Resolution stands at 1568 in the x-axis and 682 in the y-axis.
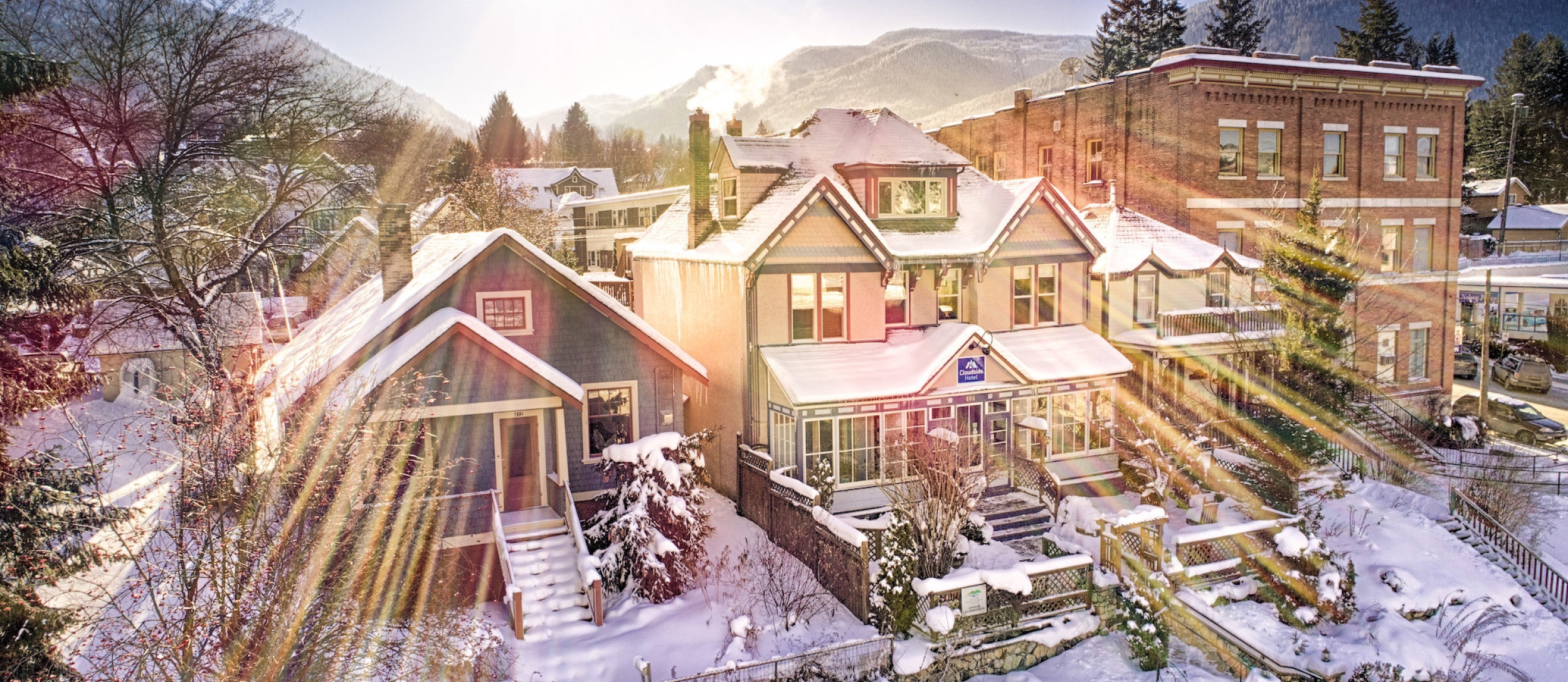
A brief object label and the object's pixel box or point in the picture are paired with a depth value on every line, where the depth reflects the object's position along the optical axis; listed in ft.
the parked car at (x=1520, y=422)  103.65
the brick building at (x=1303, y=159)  95.91
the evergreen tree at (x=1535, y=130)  229.45
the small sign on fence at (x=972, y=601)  53.21
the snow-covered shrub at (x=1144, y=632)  54.08
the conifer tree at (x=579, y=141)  372.99
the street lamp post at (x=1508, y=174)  170.30
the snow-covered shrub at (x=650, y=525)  53.67
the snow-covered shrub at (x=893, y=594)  51.88
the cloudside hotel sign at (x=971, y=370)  71.26
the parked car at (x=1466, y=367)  139.85
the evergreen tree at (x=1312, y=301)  76.69
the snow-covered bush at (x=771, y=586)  52.85
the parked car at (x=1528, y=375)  130.52
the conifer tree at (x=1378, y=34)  189.67
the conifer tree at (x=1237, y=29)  193.06
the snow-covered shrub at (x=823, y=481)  63.36
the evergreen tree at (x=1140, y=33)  196.54
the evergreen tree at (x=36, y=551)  32.17
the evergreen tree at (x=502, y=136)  320.50
